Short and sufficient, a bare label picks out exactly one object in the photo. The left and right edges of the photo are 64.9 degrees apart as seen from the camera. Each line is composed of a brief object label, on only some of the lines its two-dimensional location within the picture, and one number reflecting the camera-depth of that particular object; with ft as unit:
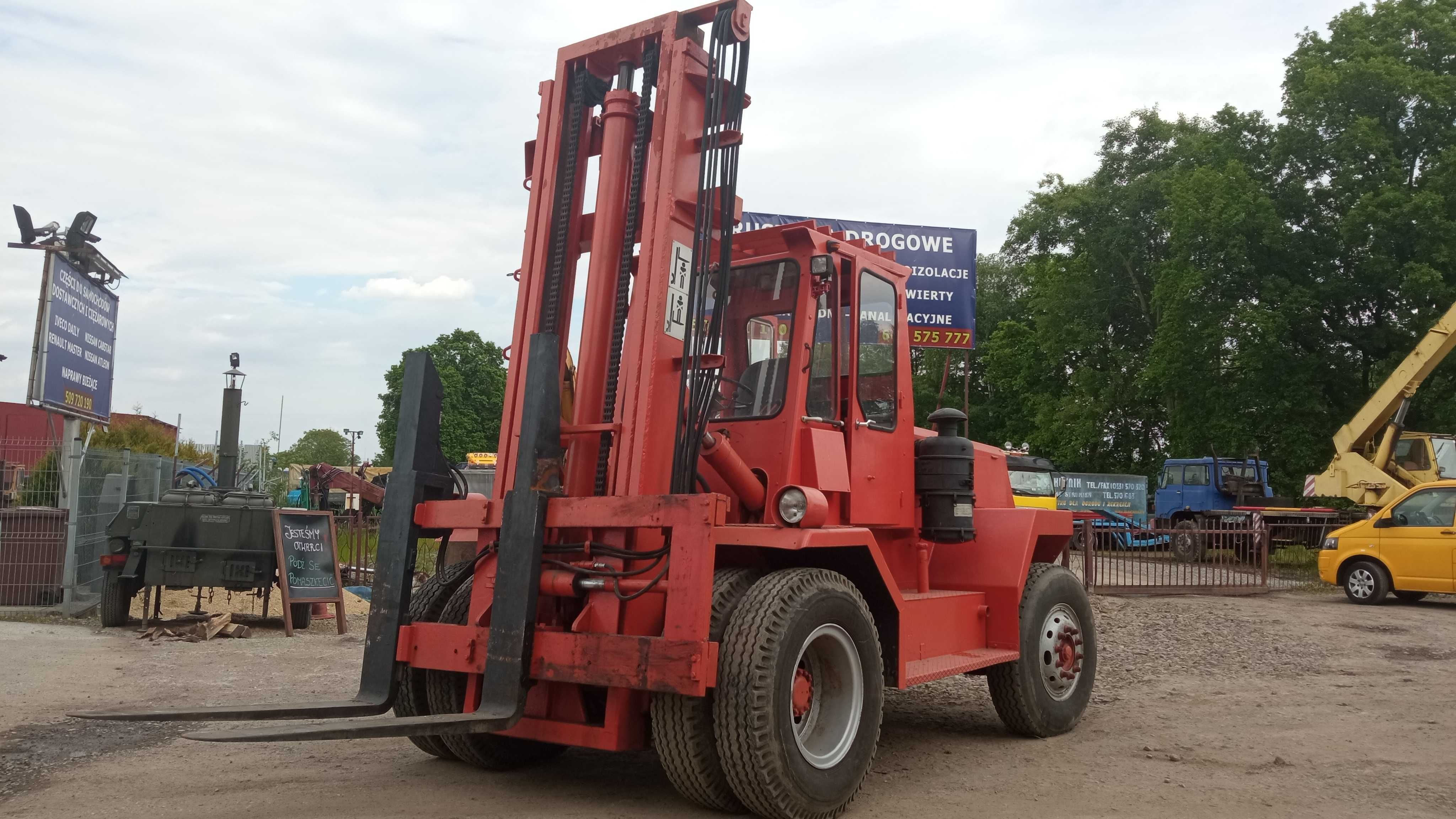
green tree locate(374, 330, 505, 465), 223.92
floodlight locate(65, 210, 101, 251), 56.13
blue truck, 78.84
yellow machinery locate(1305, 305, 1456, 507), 72.69
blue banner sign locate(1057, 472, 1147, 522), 101.76
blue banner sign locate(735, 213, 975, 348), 57.36
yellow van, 51.52
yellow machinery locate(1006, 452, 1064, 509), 79.19
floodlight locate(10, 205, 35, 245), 54.24
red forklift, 15.76
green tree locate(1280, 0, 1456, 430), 82.02
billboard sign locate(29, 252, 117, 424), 53.47
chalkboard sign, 38.52
